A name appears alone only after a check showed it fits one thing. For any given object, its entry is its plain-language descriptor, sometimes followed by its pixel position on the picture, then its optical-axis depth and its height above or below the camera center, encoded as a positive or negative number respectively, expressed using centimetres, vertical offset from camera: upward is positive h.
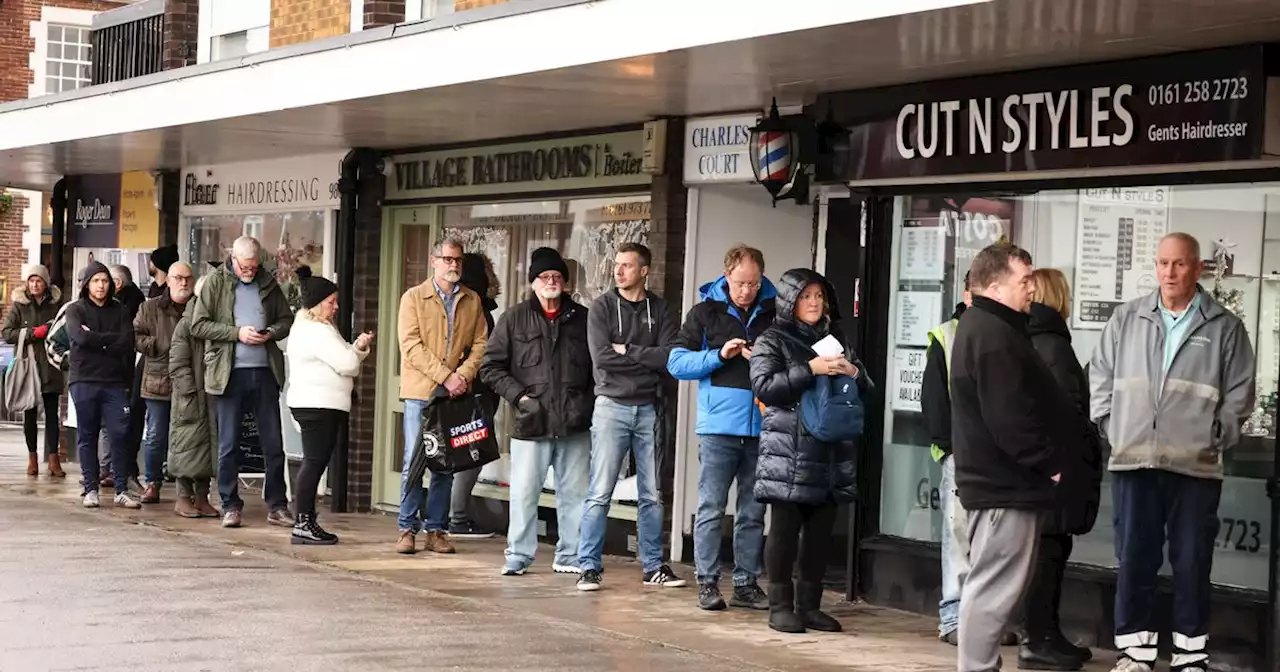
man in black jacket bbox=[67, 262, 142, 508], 1417 -72
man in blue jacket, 989 -58
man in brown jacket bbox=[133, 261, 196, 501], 1406 -46
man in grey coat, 829 -50
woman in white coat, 1216 -58
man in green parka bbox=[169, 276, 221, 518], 1352 -96
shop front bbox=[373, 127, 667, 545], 1276 +49
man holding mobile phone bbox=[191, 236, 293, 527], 1296 -47
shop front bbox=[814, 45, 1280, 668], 874 +46
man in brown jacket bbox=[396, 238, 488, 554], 1159 -30
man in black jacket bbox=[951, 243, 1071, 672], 717 -50
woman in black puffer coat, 914 -74
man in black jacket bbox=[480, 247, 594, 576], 1084 -49
